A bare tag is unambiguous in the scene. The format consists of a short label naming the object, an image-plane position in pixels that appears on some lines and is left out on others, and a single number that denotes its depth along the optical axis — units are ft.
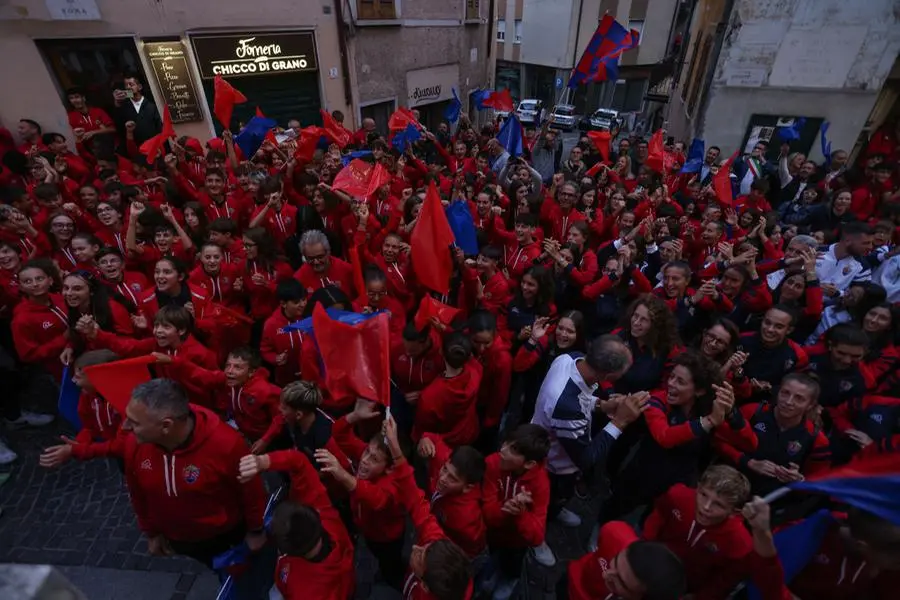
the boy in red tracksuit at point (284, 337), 13.21
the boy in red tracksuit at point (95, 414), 10.25
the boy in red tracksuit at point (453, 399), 11.09
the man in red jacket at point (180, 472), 8.04
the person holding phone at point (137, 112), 29.43
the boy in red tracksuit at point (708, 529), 7.75
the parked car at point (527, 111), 88.18
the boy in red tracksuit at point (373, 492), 8.71
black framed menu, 34.23
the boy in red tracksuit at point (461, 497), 8.66
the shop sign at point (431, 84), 58.59
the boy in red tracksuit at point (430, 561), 6.84
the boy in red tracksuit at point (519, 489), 8.77
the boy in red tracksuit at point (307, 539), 7.43
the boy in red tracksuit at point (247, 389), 11.14
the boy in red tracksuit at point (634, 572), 6.20
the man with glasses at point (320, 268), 15.30
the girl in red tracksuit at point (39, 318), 12.64
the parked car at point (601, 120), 82.16
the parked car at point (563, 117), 88.43
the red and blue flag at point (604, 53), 29.45
